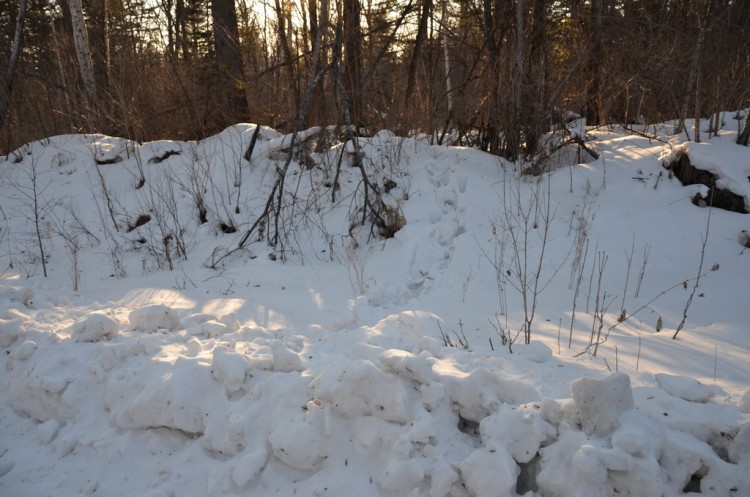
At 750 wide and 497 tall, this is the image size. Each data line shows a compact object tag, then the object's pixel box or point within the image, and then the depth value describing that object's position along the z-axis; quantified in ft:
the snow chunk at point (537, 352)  9.20
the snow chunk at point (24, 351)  10.56
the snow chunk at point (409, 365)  7.67
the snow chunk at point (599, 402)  6.42
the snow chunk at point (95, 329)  10.79
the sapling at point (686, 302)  10.99
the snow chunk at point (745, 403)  6.98
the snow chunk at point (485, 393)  7.50
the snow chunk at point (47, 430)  8.88
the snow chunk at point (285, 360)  9.08
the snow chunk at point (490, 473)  6.18
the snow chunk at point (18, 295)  13.43
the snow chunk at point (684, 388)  7.40
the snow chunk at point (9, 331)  11.18
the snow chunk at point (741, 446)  6.24
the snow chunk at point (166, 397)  8.39
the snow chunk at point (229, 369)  8.64
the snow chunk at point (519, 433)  6.55
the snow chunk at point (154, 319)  11.53
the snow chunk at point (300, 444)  7.41
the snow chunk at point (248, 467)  7.29
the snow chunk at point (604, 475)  5.88
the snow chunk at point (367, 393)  7.42
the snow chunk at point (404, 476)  6.67
